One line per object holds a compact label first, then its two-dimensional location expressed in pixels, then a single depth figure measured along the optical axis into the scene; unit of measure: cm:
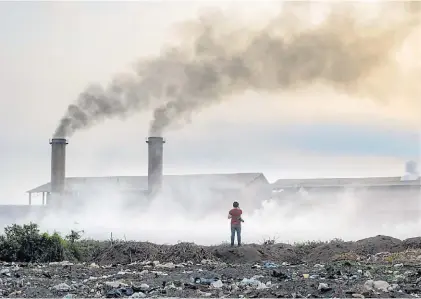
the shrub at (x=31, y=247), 3130
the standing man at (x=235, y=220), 3058
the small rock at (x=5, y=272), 2171
